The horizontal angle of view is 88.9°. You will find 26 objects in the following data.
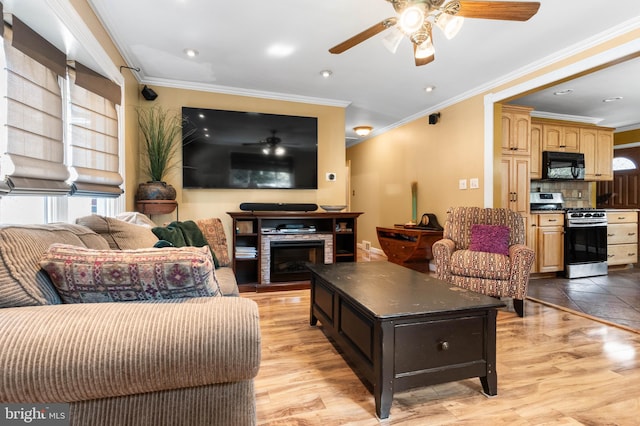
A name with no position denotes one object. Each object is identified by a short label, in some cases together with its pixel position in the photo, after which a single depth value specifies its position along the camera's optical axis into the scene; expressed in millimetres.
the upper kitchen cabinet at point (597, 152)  4832
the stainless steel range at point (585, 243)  4223
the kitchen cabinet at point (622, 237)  4602
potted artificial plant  3307
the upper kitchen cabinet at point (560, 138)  4547
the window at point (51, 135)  1647
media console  3623
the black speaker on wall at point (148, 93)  3492
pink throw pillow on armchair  2947
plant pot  3273
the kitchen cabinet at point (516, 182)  4043
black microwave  4488
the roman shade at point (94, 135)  2309
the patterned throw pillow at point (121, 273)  932
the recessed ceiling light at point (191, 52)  2984
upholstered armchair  2721
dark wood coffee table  1449
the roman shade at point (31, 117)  1612
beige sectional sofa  738
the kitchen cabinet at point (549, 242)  4172
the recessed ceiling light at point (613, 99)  4175
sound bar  3828
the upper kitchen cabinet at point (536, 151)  4473
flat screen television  3783
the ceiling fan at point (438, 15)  1726
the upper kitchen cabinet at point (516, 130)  4043
